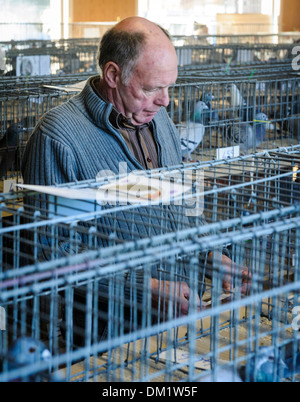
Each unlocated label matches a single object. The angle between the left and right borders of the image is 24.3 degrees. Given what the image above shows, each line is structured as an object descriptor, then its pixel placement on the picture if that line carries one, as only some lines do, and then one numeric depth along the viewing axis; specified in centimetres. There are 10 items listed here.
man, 140
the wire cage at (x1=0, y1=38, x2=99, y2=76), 362
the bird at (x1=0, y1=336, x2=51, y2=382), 81
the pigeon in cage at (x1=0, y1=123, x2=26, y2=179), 240
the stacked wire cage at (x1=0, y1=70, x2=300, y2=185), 242
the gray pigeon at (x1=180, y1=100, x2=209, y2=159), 258
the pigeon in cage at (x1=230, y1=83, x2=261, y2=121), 274
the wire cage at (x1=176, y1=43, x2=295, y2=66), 463
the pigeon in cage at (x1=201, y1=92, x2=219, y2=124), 271
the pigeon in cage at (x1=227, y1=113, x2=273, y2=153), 271
